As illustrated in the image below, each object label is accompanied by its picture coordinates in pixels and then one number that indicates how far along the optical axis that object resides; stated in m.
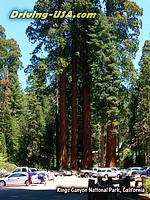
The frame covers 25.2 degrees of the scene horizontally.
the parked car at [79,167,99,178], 34.69
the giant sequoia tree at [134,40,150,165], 46.17
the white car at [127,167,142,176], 32.42
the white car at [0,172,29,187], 27.90
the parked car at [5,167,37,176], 33.65
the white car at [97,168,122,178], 33.31
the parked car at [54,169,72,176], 34.20
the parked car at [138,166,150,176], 31.56
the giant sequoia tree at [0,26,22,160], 52.44
